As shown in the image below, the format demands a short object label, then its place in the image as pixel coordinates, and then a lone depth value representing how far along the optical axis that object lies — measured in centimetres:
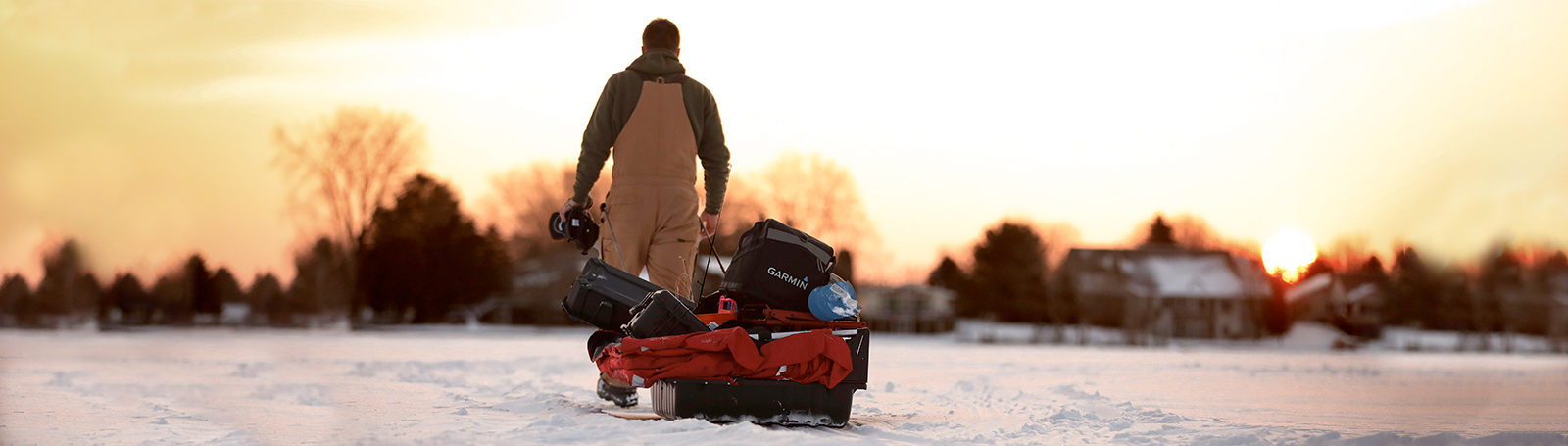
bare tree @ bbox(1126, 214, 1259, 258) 7612
